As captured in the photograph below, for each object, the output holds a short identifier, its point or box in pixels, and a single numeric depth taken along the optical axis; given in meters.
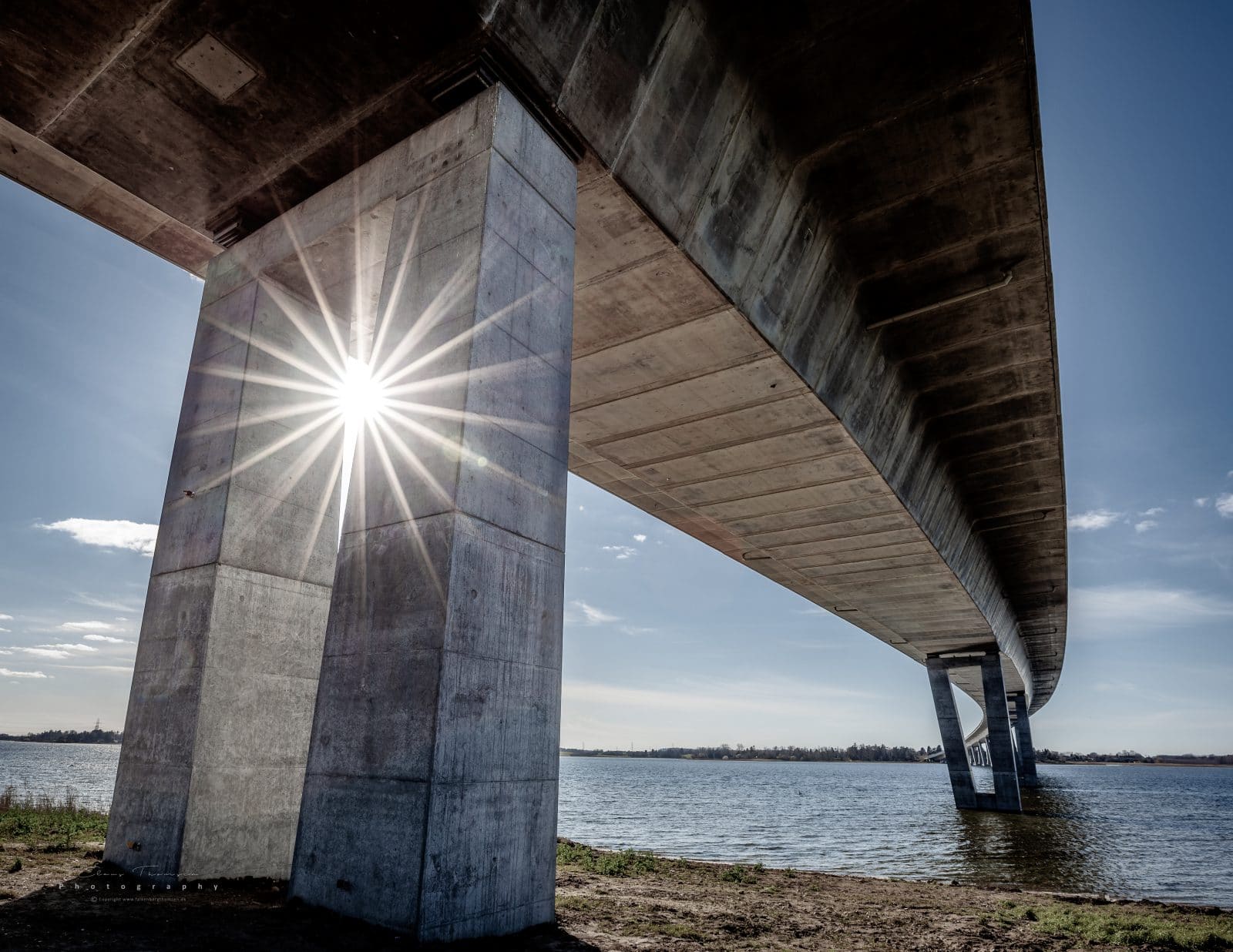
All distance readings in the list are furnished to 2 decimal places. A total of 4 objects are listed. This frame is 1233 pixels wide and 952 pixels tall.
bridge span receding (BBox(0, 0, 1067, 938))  5.46
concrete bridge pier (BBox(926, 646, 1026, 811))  36.81
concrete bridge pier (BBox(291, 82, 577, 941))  4.86
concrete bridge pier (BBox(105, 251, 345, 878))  6.93
